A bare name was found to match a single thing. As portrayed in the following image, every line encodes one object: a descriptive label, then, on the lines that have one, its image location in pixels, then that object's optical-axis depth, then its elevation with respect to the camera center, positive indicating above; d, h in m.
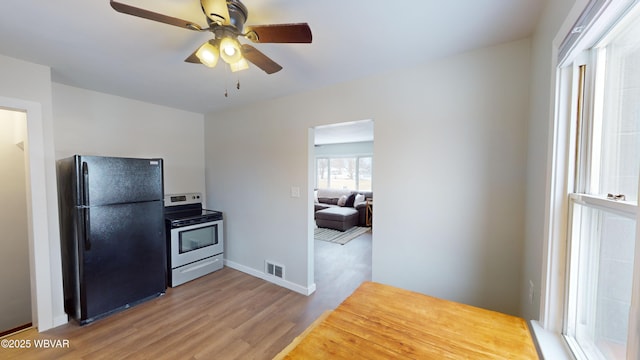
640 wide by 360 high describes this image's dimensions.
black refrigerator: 2.22 -0.62
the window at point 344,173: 7.36 -0.05
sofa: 5.71 -0.96
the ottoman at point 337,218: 5.65 -1.13
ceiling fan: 1.09 +0.73
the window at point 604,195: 0.73 -0.08
